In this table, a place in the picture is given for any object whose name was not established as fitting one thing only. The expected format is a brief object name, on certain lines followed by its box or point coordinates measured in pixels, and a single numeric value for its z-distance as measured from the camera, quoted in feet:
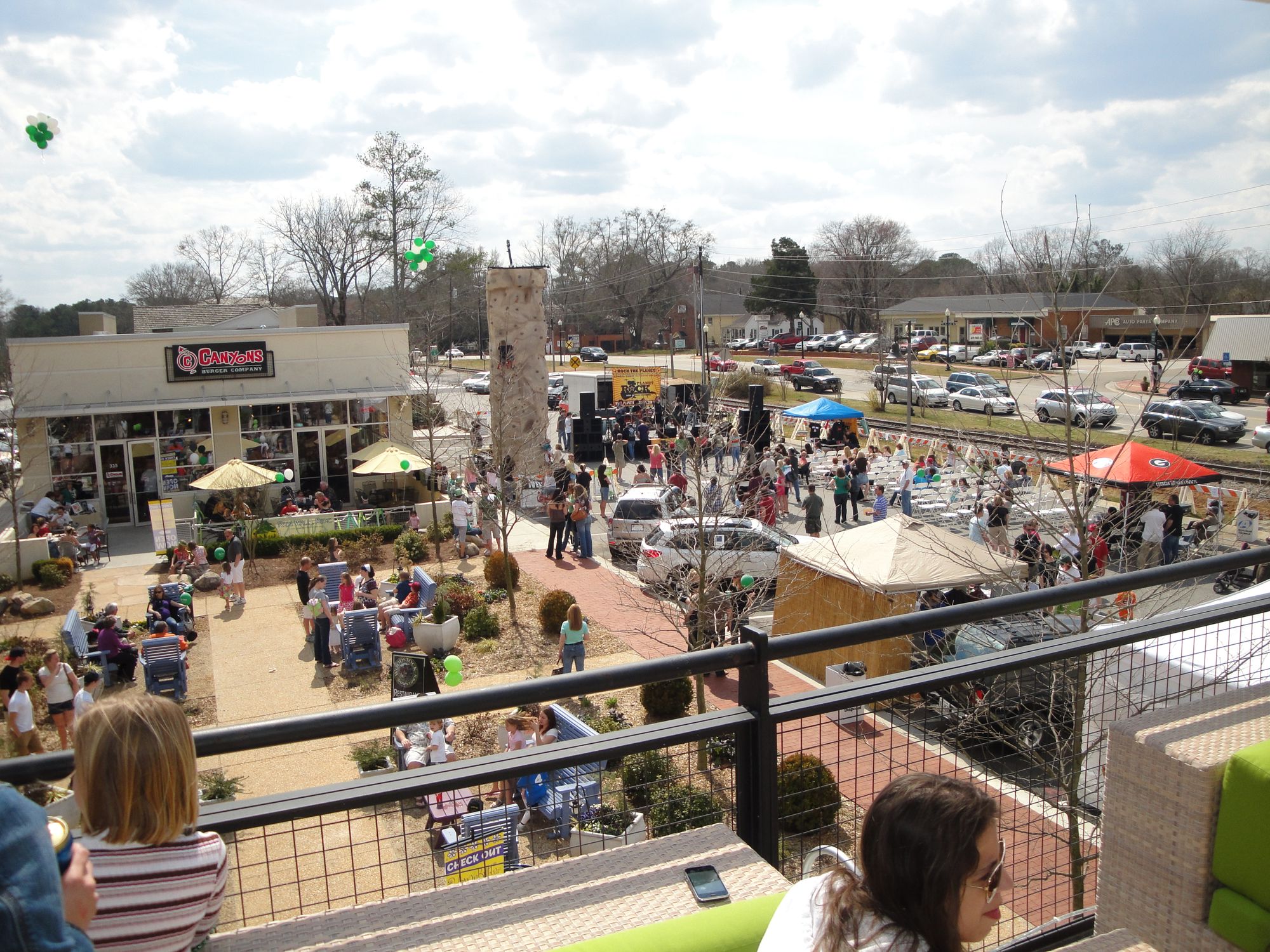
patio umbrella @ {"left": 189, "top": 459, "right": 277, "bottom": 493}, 73.15
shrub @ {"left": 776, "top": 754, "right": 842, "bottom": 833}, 23.77
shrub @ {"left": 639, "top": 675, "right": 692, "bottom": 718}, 41.98
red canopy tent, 51.24
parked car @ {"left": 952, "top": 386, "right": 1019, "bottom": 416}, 144.97
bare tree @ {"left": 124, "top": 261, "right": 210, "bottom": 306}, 270.46
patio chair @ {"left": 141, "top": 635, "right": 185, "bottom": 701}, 46.09
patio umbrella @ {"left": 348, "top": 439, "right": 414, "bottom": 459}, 85.65
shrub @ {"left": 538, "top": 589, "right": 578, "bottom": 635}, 55.11
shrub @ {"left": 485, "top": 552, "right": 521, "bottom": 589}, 63.93
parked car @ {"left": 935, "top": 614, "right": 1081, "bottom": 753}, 18.08
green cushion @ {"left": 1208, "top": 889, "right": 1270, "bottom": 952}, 7.81
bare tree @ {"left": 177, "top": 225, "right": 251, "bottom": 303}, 248.11
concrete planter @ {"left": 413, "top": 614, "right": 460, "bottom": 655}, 52.44
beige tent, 42.37
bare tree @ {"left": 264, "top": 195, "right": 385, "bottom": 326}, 195.34
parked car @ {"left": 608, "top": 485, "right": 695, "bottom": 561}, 68.74
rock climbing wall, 103.30
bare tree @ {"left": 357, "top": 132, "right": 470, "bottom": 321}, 176.76
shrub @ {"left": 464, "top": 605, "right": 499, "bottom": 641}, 55.57
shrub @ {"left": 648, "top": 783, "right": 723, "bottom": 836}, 23.41
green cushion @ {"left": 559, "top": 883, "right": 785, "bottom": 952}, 6.96
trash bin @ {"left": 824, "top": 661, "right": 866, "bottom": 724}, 38.96
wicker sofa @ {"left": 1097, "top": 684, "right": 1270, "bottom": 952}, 8.25
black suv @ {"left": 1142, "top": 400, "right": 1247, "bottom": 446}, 111.55
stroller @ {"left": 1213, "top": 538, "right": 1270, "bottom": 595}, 54.19
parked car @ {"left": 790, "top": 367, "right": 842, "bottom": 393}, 178.60
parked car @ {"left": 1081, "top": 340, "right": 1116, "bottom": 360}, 182.07
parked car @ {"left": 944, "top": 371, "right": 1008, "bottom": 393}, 161.17
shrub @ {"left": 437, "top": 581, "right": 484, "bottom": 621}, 58.18
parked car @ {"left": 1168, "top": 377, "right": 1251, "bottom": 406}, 138.92
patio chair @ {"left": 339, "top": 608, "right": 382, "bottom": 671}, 50.37
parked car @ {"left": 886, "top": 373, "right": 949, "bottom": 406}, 156.04
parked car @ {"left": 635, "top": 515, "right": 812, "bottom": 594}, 47.37
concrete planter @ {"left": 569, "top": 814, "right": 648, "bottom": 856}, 21.37
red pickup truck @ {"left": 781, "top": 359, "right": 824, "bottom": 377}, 192.03
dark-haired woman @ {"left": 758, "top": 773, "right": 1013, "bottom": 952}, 5.47
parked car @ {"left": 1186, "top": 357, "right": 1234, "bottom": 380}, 156.76
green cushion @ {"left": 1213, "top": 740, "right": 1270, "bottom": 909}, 7.75
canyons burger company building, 86.94
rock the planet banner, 141.38
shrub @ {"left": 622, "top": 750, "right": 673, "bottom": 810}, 25.96
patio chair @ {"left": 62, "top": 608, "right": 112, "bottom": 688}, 49.23
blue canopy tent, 99.30
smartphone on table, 7.82
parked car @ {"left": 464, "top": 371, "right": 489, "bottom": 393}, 208.88
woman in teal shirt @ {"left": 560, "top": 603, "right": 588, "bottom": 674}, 43.75
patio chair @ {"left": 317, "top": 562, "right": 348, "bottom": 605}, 62.80
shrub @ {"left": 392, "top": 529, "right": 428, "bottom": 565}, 71.82
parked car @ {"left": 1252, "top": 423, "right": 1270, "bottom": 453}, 107.96
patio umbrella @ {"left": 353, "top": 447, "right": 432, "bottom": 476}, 79.66
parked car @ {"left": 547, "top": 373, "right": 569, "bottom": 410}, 173.47
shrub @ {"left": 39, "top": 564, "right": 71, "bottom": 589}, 68.49
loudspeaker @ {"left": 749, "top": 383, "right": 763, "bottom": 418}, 97.55
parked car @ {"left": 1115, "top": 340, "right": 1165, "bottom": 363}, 189.88
